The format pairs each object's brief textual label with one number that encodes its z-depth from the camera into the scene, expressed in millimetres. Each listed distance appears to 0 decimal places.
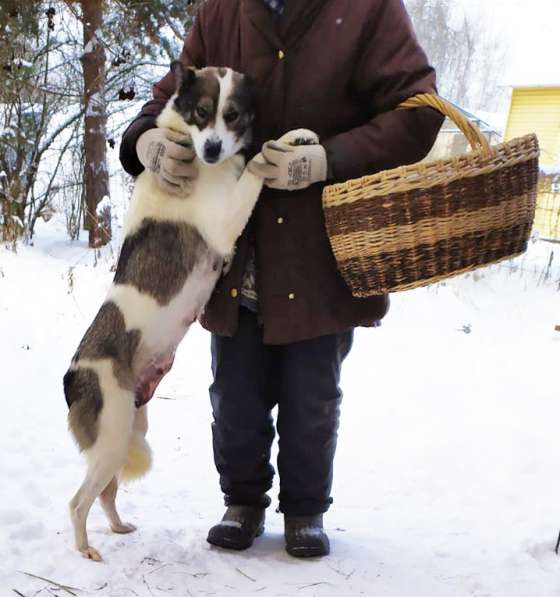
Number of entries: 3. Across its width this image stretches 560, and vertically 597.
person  1749
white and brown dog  1903
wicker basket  1586
